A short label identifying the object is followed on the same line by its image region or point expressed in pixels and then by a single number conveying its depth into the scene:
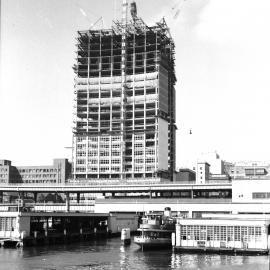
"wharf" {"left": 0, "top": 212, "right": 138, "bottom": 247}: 114.75
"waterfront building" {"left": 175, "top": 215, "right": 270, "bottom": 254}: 95.38
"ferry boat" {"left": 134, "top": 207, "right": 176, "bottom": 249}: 105.94
